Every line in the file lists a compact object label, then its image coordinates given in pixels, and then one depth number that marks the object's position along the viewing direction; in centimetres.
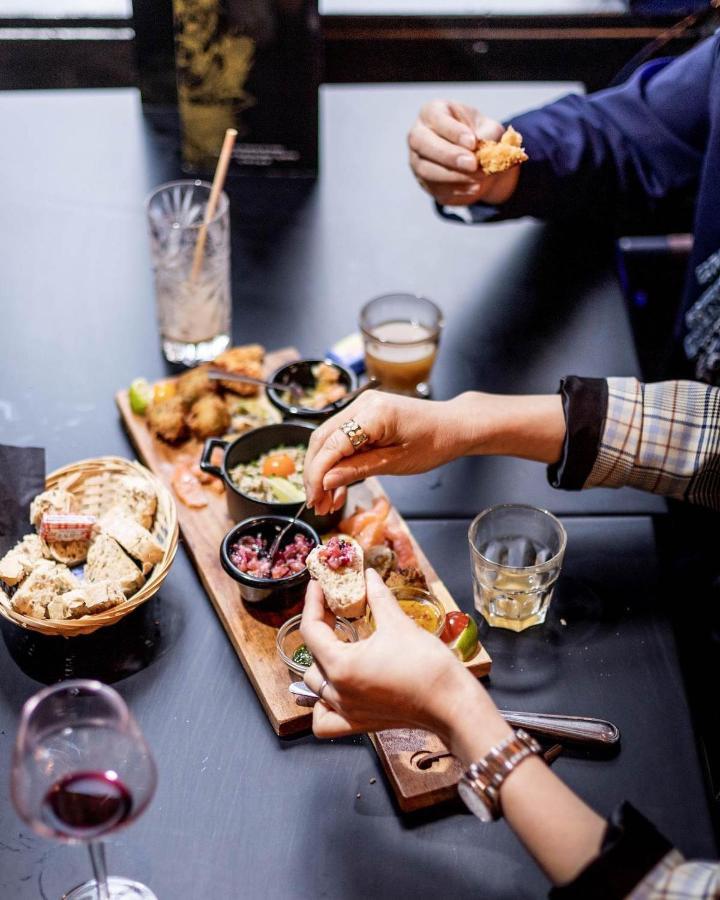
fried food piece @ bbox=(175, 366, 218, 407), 225
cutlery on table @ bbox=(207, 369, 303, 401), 226
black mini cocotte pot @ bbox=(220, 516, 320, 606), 177
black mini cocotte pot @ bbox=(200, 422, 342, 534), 193
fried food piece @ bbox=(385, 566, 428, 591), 187
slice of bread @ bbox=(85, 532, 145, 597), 177
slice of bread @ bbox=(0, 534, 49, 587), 175
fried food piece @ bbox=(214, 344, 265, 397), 233
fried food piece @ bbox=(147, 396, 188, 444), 218
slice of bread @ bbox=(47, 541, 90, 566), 184
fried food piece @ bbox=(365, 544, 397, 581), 190
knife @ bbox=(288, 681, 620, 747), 162
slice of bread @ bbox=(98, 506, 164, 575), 179
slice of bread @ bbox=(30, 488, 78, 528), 187
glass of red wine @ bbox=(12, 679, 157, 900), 123
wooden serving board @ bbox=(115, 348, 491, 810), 157
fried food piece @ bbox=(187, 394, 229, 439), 220
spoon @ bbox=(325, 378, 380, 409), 221
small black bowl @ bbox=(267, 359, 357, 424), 221
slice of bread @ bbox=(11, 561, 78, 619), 170
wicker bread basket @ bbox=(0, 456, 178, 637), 167
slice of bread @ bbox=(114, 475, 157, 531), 190
